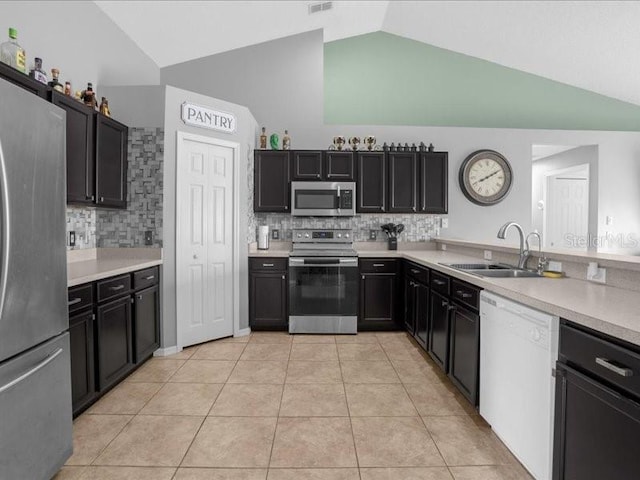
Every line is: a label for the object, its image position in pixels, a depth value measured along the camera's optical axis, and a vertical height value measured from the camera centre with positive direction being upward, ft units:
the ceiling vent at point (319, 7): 14.80 +9.52
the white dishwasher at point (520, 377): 5.16 -2.41
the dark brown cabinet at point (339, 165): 14.93 +2.80
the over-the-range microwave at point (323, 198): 14.80 +1.37
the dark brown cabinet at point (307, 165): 14.84 +2.78
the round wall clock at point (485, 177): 16.43 +2.60
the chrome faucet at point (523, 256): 9.05 -0.59
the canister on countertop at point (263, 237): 15.02 -0.28
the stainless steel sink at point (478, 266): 9.93 -0.96
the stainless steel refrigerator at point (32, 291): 4.58 -0.91
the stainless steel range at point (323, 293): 13.52 -2.39
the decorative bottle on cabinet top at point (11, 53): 7.35 +3.64
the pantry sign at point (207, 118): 11.50 +3.81
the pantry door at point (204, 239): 11.59 -0.31
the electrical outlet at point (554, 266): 8.12 -0.77
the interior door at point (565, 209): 20.75 +1.53
